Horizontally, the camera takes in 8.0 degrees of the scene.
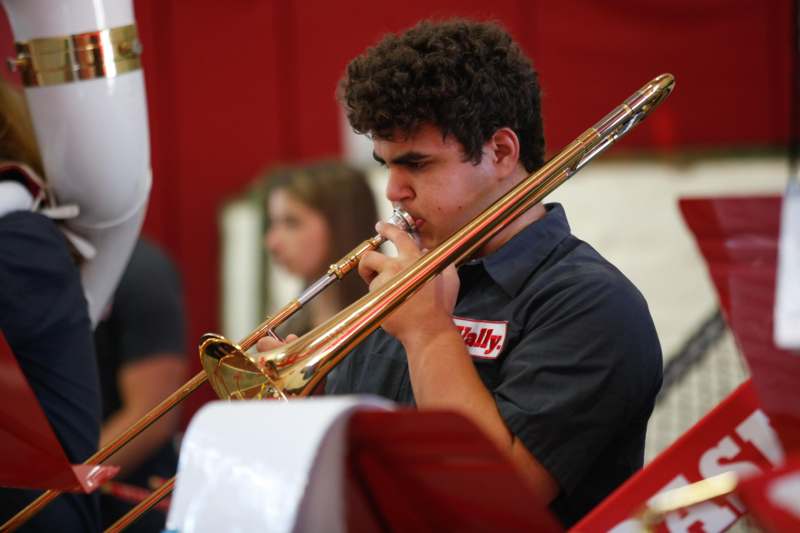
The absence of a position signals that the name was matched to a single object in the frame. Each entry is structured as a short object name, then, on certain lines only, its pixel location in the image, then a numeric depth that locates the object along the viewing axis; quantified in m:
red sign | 5.98
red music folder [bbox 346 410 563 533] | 5.73
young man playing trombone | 6.10
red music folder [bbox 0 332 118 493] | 6.08
